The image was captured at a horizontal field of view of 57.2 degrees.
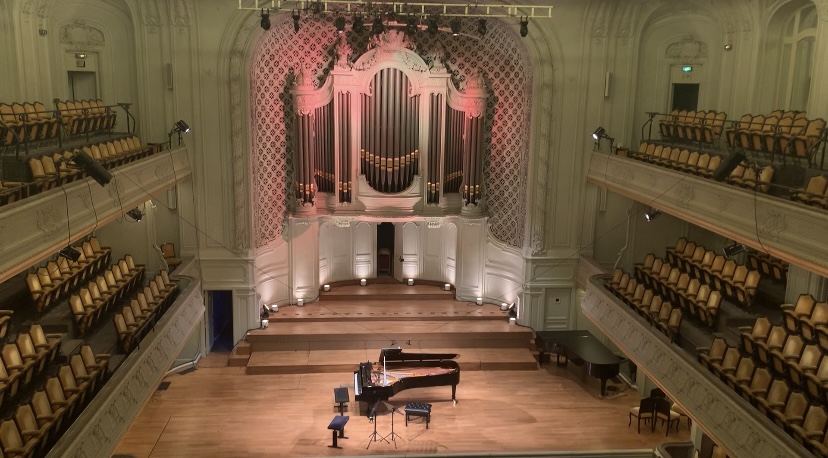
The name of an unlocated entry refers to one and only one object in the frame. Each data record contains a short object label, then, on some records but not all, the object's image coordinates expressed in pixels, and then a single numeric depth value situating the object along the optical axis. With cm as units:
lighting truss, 1306
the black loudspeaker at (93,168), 848
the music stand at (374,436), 1098
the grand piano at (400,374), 1141
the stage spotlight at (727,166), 886
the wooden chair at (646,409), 1120
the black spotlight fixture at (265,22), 1105
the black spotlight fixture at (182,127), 1275
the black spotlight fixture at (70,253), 920
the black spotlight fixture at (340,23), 1144
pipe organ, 1453
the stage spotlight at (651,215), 1245
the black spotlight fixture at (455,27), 1175
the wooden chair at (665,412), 1119
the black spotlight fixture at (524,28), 1179
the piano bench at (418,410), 1112
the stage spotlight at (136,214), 1148
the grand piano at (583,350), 1259
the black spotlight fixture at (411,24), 1145
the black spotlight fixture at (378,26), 1152
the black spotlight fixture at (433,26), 1184
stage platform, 1358
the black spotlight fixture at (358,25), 1142
